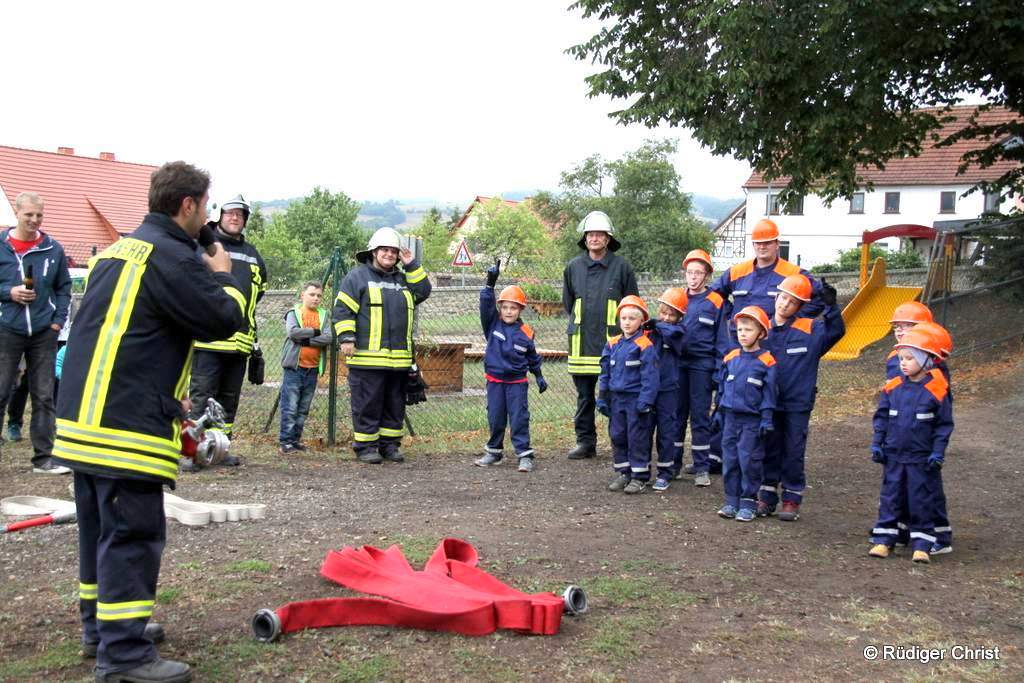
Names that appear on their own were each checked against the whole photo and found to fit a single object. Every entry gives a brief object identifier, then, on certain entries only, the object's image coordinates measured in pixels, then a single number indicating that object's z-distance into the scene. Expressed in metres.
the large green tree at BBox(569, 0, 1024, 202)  14.32
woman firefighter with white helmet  9.55
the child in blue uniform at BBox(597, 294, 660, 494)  8.38
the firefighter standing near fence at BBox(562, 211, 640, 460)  9.81
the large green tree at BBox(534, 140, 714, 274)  60.50
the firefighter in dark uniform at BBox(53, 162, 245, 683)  4.09
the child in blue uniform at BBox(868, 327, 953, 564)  6.62
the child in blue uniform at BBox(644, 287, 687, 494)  8.62
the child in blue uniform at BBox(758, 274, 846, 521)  7.57
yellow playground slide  19.31
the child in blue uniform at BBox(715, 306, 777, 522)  7.46
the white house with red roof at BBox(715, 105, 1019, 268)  63.66
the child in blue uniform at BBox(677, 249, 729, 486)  8.88
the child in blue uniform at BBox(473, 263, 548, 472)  9.55
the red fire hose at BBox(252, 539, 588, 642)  4.77
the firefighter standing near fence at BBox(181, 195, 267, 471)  8.80
